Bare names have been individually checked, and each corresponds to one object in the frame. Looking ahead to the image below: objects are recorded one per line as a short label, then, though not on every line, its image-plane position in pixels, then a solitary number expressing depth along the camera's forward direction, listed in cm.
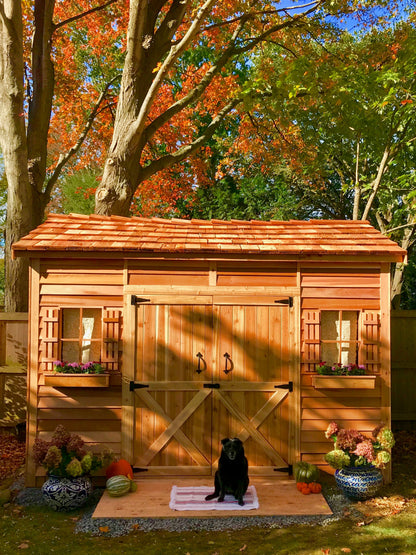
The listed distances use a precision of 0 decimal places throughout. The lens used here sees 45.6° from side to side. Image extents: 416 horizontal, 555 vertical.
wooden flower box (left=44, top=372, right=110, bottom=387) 607
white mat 551
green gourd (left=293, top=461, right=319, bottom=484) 608
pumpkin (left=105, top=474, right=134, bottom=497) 582
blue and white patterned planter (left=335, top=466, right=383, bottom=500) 581
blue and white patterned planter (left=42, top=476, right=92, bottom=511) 561
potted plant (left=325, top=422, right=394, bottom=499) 584
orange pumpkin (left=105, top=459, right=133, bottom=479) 609
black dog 560
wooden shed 634
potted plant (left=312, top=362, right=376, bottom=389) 623
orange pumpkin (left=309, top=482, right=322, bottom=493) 598
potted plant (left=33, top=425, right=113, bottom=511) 563
